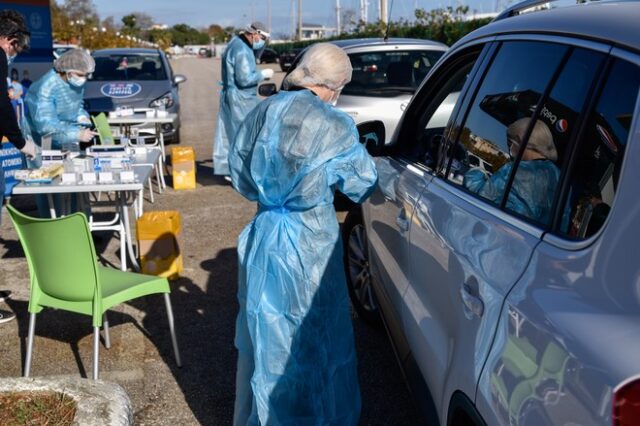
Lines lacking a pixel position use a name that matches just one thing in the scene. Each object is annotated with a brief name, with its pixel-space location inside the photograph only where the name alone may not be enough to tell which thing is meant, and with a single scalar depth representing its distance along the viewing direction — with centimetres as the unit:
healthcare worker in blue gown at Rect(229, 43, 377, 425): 289
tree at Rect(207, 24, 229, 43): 14050
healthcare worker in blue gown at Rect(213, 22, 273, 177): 859
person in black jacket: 455
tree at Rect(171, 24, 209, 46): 12912
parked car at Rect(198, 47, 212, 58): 9772
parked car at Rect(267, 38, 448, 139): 712
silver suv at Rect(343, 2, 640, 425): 147
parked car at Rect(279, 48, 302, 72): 3185
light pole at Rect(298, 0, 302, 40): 7339
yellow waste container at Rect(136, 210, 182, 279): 543
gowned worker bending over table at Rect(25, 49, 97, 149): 592
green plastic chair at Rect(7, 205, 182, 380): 352
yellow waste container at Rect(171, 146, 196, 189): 881
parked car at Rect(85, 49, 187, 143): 1105
